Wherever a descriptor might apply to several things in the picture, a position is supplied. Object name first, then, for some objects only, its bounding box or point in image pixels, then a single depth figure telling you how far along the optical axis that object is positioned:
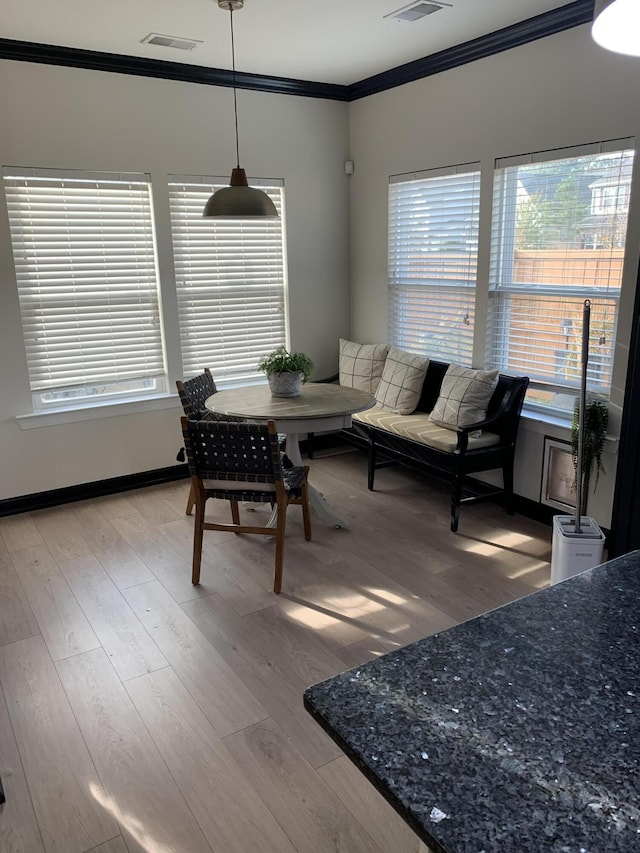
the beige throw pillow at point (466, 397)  4.00
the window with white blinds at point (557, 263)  3.44
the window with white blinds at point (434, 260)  4.32
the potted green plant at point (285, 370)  3.86
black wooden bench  3.84
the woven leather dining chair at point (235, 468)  3.03
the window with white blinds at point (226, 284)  4.64
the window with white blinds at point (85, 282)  4.08
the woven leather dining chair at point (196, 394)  3.86
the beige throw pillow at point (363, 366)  4.95
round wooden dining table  3.52
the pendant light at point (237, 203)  3.25
